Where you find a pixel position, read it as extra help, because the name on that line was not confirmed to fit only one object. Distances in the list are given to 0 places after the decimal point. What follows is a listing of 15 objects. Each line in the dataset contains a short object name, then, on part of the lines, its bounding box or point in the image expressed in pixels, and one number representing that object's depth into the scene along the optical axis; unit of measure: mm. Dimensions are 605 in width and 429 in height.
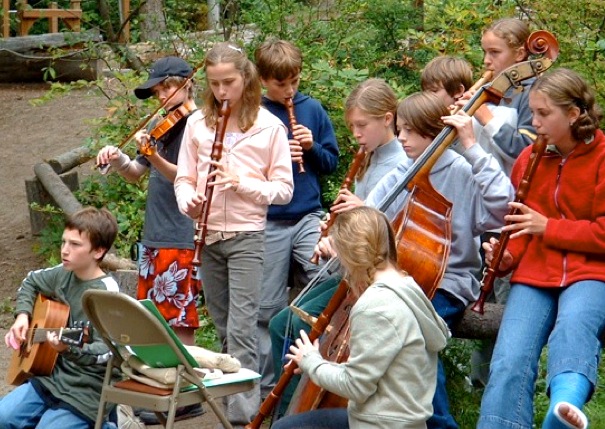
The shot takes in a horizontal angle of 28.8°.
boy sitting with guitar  5055
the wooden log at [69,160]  9828
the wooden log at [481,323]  4781
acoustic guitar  5027
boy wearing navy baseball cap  6062
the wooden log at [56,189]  8633
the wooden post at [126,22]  11169
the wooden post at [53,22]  16422
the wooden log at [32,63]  14666
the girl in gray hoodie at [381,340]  3988
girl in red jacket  4219
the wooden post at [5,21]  15834
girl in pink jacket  5527
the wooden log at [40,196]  9711
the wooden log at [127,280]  7277
